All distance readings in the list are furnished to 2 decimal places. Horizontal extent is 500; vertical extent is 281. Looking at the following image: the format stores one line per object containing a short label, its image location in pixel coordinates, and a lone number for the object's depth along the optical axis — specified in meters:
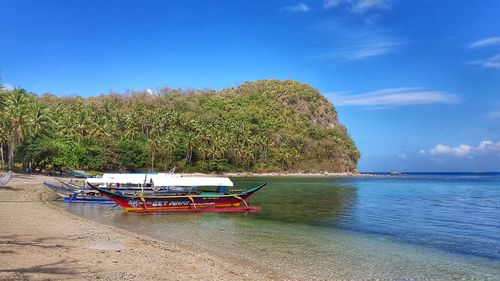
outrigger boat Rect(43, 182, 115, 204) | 32.97
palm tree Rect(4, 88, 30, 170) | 56.50
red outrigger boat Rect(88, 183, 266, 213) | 27.89
